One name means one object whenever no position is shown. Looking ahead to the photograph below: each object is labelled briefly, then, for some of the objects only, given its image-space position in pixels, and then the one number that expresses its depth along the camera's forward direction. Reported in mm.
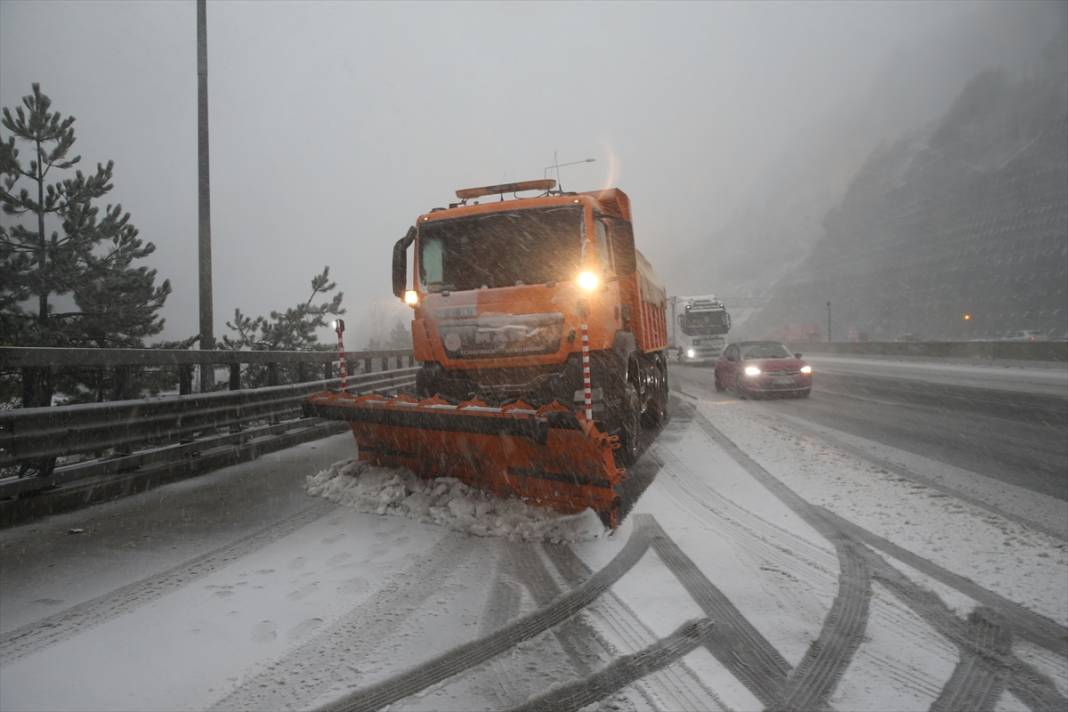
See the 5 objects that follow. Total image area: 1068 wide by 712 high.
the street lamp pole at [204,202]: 10445
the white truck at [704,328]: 36250
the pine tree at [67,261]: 11219
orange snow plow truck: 5332
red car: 15889
